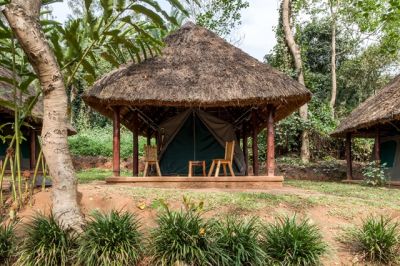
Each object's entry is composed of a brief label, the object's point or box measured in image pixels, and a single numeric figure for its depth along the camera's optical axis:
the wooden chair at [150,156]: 8.66
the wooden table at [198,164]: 8.50
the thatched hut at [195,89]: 7.99
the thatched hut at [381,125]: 9.98
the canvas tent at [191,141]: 9.59
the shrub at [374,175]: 10.30
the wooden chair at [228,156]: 8.45
